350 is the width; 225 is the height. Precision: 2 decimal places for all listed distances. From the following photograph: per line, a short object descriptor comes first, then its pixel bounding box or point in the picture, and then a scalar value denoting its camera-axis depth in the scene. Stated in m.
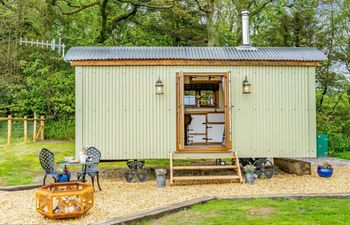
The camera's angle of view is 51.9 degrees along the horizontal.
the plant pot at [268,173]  7.82
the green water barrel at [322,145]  11.94
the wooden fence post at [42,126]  13.54
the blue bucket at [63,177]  6.39
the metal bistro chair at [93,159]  6.54
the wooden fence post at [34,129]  13.20
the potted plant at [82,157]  6.36
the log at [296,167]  8.20
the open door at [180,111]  7.49
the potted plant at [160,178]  6.93
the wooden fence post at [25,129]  12.79
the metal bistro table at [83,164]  6.28
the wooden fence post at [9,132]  12.66
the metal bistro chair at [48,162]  6.37
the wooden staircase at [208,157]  7.18
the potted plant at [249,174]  7.08
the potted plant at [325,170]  7.74
